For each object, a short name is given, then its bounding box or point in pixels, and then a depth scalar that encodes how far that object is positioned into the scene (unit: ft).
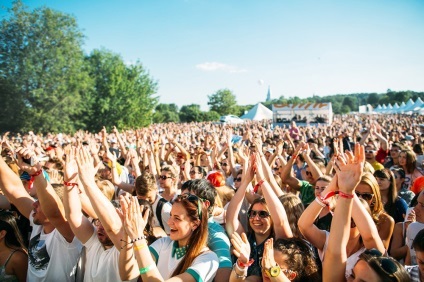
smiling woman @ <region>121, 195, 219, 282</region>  7.07
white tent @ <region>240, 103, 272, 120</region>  129.49
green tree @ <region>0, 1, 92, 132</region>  105.29
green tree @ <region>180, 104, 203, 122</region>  177.21
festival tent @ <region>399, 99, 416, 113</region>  152.40
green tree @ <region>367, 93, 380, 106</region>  464.24
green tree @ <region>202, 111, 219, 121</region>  176.58
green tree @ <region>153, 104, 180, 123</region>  183.79
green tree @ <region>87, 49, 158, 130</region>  128.98
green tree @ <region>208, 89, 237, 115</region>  223.51
